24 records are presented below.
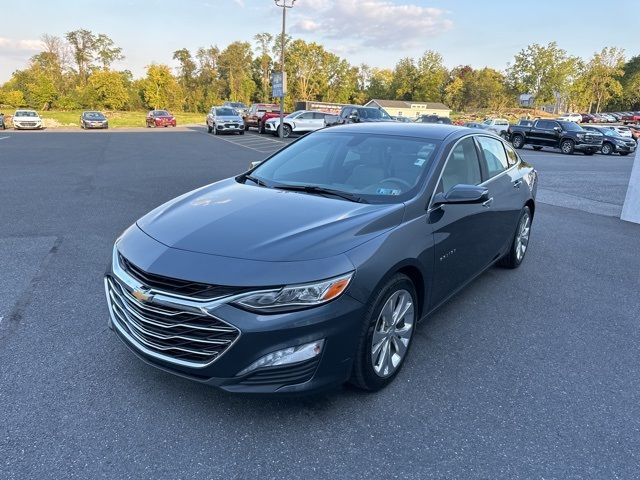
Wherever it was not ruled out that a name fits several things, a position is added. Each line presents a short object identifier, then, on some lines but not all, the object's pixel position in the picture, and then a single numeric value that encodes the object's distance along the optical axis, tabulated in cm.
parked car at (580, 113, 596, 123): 6440
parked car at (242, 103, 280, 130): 3271
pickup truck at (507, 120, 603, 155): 2503
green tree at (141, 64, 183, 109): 7738
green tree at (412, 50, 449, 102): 8881
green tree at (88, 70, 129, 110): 7125
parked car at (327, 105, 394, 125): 2564
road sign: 2720
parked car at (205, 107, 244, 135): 3044
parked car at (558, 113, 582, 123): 6264
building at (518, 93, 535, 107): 7112
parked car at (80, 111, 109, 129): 3803
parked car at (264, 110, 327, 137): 2947
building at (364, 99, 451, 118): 7636
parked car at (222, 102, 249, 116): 4459
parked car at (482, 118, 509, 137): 3627
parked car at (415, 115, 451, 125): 3303
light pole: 2717
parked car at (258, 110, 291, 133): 3119
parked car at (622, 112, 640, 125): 6144
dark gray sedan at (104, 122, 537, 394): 236
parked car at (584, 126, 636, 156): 2639
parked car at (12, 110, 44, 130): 3391
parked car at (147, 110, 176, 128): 4391
